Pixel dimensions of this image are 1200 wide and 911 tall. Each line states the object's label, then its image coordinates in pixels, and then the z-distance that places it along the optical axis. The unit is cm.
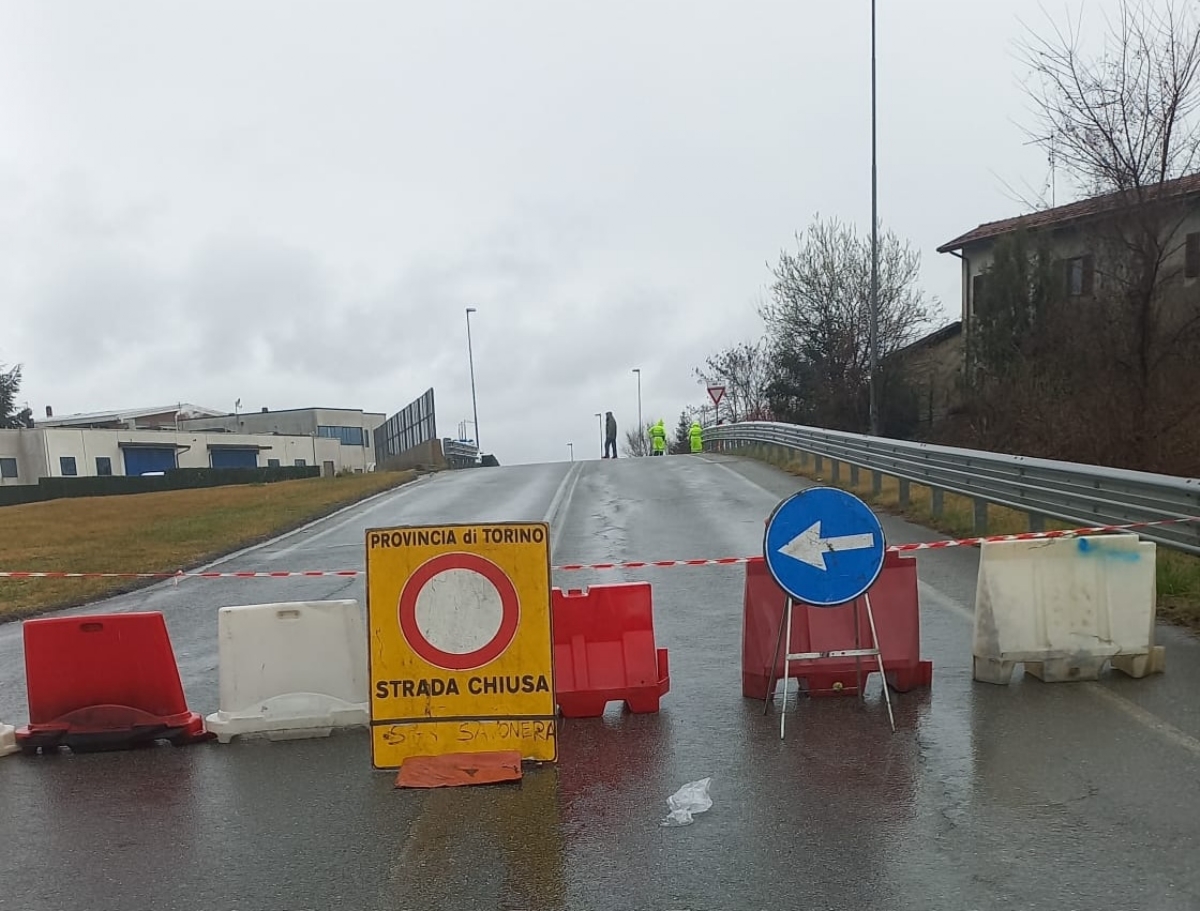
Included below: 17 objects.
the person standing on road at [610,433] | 4128
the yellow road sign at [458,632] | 532
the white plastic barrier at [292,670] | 591
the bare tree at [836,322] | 3259
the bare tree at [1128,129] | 1352
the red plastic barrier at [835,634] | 615
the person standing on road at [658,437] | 4247
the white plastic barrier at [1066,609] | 619
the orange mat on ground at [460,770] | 499
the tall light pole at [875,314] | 2412
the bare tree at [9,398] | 7756
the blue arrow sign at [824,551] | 576
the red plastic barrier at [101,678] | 587
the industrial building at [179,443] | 6209
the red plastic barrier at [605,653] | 602
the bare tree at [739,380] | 5959
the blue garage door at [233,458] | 7794
